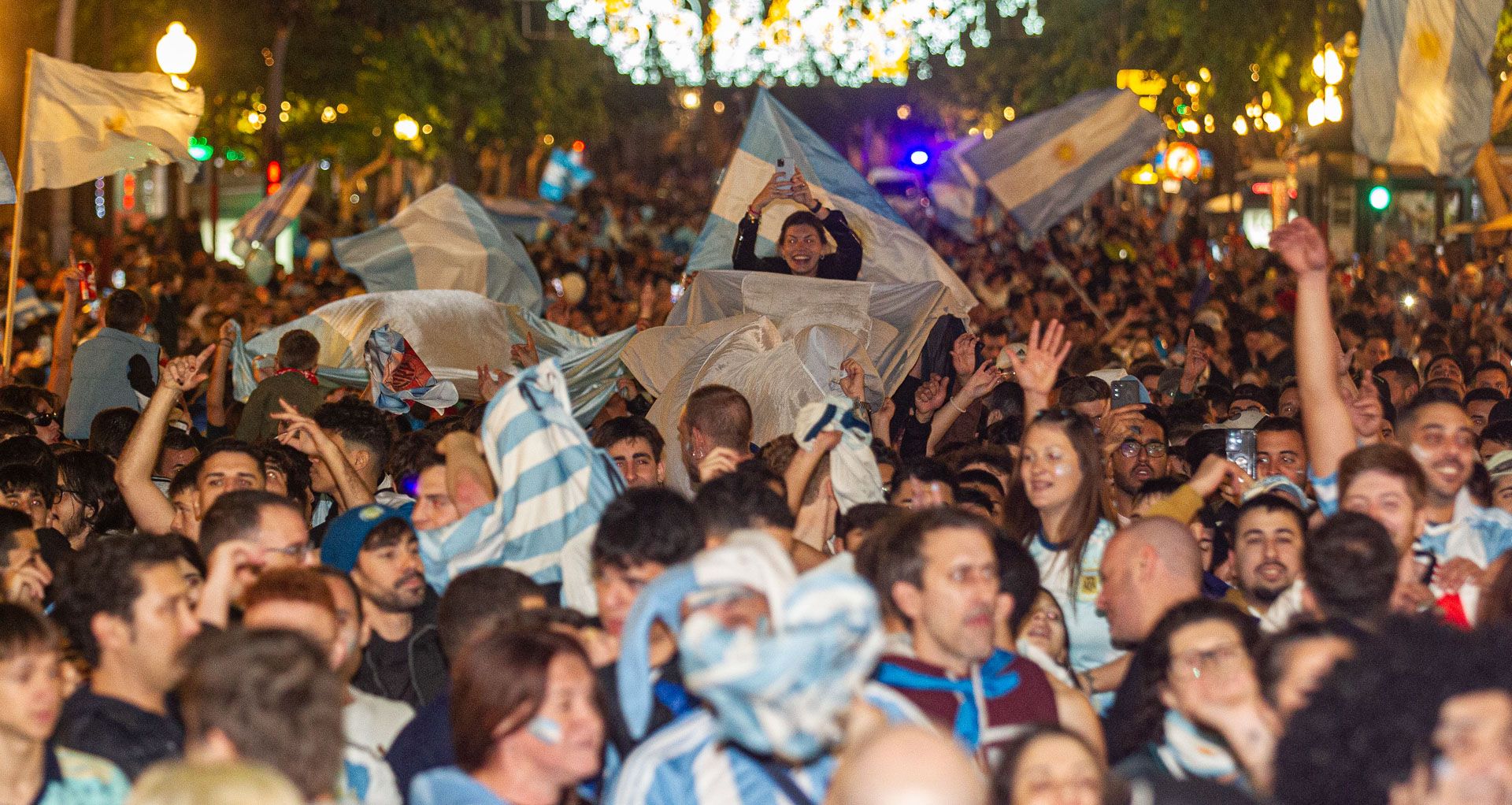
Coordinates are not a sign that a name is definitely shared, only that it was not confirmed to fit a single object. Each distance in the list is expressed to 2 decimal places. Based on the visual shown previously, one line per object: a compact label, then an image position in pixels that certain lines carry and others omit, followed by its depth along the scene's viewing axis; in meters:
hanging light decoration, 41.62
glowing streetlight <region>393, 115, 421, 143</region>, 37.24
